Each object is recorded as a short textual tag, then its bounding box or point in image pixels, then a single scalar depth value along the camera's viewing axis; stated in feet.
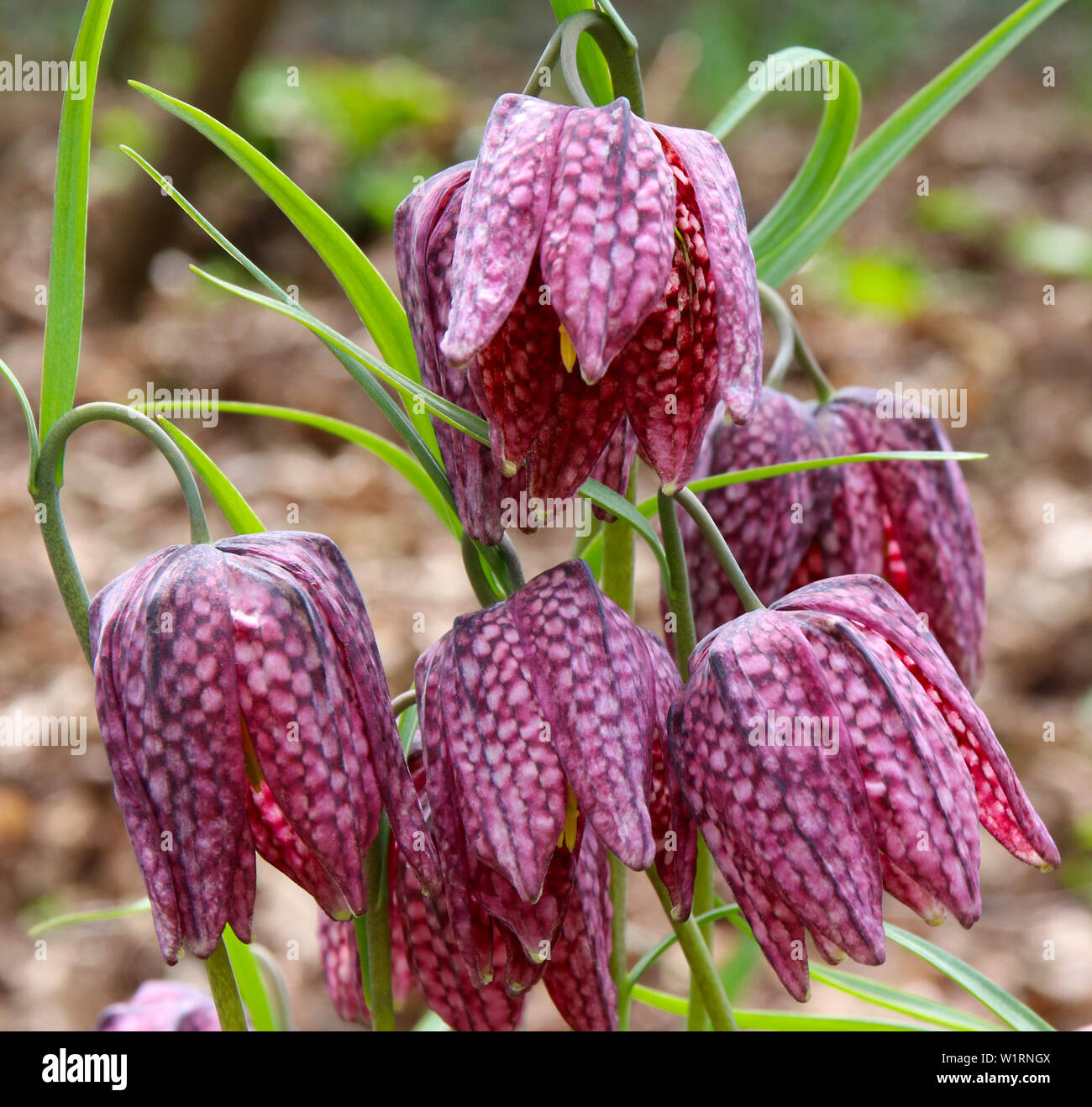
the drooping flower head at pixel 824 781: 1.27
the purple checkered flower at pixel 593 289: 1.25
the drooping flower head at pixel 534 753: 1.27
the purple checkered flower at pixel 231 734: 1.27
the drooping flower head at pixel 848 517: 1.44
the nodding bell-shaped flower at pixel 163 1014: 1.49
